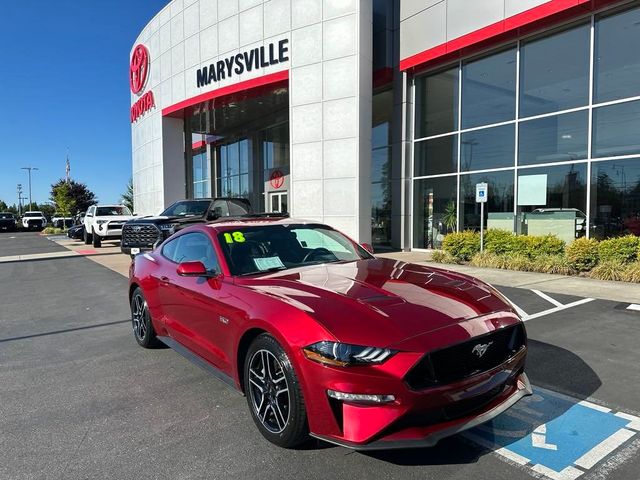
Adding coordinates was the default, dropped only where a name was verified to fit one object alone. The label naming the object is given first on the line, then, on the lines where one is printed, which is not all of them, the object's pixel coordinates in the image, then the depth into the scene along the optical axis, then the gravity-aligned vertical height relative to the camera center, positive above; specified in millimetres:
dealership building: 11945 +3555
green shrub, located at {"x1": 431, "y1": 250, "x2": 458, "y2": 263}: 12880 -1264
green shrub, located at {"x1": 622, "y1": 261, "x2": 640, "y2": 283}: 9078 -1237
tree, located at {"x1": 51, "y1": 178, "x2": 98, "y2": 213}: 52750 +2451
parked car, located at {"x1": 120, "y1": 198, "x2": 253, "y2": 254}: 12242 -114
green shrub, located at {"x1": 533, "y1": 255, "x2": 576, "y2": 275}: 10406 -1217
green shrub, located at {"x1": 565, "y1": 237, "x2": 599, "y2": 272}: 10242 -956
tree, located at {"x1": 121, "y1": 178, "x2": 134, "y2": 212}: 50206 +1993
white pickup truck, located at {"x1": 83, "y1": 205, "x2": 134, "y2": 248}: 19641 -245
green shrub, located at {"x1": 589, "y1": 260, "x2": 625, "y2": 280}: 9422 -1229
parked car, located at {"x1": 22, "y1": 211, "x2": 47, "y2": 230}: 47438 -625
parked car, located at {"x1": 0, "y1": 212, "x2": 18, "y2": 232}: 45384 -595
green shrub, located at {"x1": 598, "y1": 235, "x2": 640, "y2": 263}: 9766 -813
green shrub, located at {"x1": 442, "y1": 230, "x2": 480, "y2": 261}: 12641 -897
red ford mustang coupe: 2543 -792
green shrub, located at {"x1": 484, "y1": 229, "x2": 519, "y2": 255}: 11906 -787
